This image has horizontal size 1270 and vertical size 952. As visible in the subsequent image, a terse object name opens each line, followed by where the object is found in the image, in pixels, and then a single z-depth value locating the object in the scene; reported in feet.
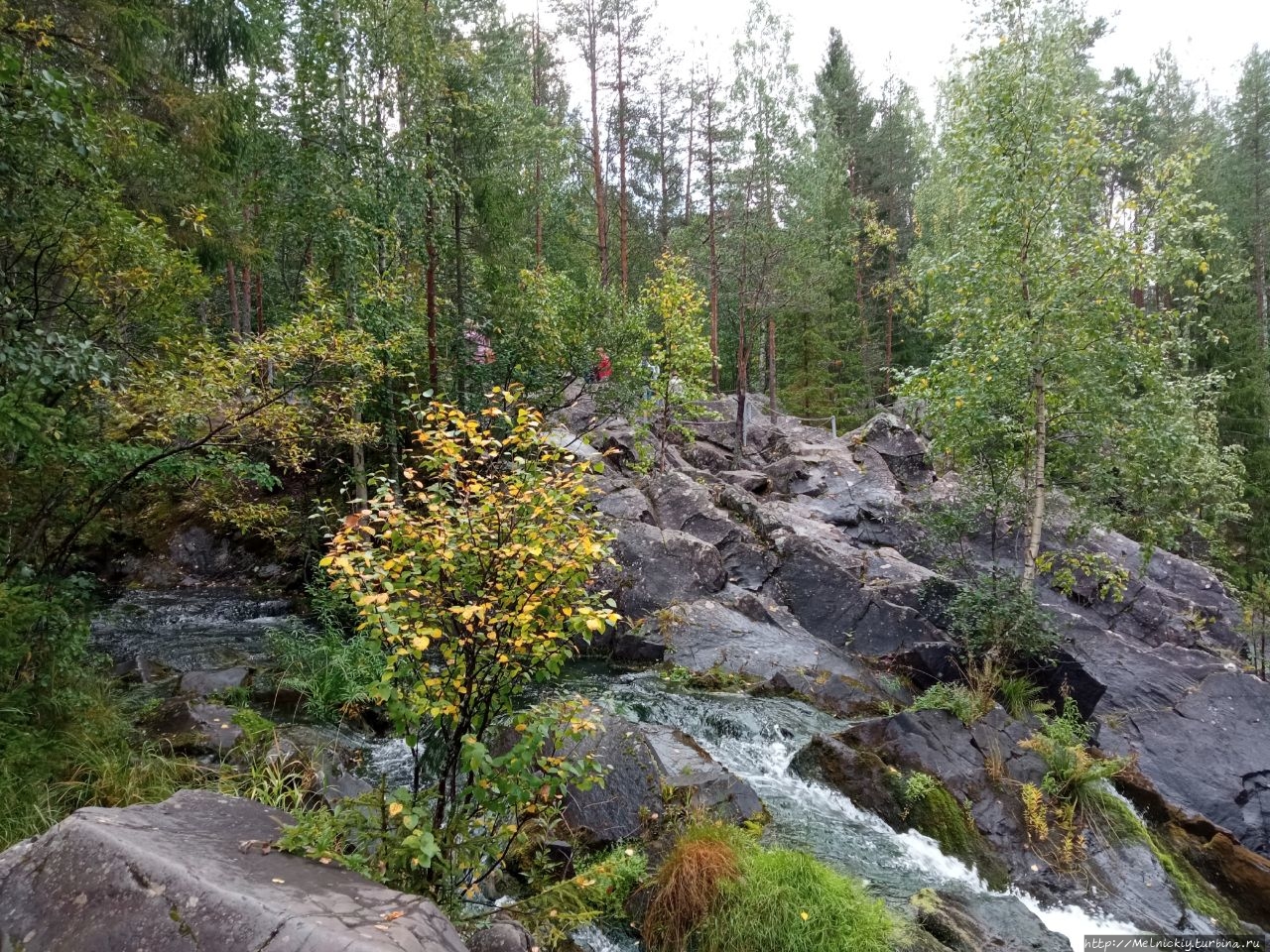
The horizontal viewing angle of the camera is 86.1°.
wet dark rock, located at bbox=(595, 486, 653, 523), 52.75
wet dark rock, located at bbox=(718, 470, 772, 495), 66.69
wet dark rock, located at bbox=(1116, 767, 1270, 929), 24.04
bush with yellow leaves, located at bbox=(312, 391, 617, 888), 11.80
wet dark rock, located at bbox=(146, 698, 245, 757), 21.47
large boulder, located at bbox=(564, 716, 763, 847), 21.09
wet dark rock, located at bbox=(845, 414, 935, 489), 75.00
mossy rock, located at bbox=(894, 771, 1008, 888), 23.39
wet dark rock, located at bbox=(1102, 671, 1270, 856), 28.94
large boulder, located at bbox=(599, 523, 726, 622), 44.47
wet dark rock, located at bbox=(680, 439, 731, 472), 76.02
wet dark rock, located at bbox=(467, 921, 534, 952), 12.69
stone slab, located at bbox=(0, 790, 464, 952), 8.75
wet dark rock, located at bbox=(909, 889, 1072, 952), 18.71
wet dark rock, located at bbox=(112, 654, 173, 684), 29.35
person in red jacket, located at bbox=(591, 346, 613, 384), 50.93
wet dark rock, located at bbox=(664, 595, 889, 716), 36.68
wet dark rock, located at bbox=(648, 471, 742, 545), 52.29
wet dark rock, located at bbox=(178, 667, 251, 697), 27.07
